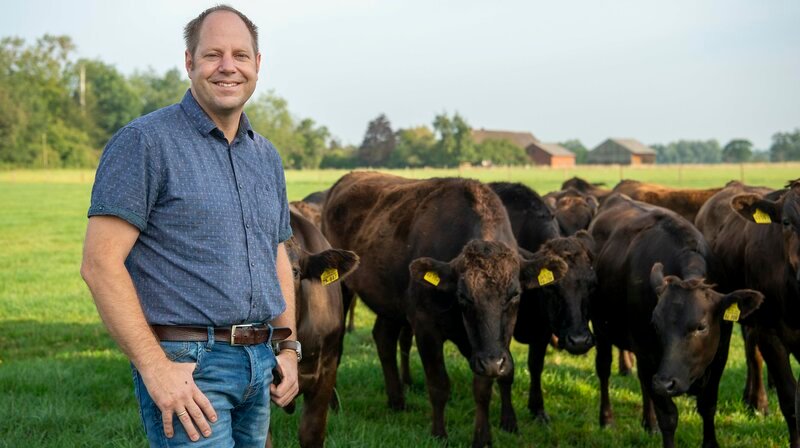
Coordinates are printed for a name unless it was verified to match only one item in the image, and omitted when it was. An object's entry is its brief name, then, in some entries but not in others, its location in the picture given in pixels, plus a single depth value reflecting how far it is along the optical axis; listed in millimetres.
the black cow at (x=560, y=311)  6996
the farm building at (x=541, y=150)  110419
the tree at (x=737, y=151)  117938
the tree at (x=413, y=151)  79000
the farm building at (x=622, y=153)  114250
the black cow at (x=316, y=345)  5309
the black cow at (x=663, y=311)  5730
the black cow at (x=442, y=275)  6113
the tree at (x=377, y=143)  85612
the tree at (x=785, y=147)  102688
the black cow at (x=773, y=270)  6145
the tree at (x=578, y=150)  132362
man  2635
